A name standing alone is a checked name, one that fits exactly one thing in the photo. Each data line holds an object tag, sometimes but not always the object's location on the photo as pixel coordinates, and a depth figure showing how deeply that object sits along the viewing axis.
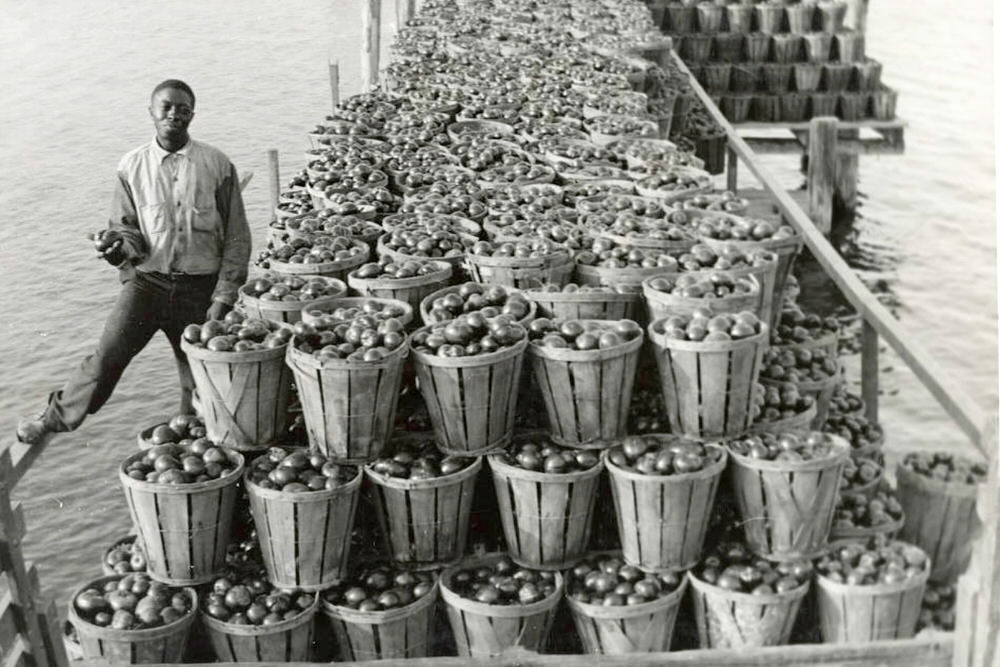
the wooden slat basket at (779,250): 7.49
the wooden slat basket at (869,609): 5.73
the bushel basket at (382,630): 5.82
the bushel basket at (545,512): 5.91
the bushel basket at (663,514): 5.75
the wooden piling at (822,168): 16.39
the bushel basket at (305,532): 5.71
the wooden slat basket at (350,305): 6.61
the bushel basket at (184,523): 5.66
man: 7.71
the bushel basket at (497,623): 5.82
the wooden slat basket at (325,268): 7.32
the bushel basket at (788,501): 5.76
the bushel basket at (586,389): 5.98
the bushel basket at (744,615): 5.76
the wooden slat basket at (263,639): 5.74
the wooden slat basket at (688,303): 6.41
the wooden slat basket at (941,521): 7.23
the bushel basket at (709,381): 5.97
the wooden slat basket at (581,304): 6.73
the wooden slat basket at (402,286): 7.02
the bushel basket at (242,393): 5.98
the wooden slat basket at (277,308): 6.78
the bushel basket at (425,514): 5.91
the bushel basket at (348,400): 5.81
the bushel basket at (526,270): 7.11
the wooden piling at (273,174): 16.92
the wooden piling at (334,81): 20.06
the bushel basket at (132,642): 5.61
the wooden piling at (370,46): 20.08
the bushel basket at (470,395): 5.91
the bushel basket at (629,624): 5.82
